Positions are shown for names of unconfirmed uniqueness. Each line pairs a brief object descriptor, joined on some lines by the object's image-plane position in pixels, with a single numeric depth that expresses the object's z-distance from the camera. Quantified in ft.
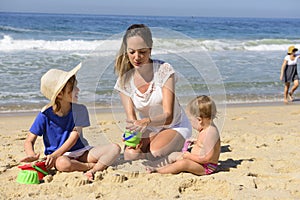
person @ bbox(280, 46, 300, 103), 28.48
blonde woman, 12.38
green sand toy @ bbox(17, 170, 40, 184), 11.29
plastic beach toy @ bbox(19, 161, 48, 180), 11.57
